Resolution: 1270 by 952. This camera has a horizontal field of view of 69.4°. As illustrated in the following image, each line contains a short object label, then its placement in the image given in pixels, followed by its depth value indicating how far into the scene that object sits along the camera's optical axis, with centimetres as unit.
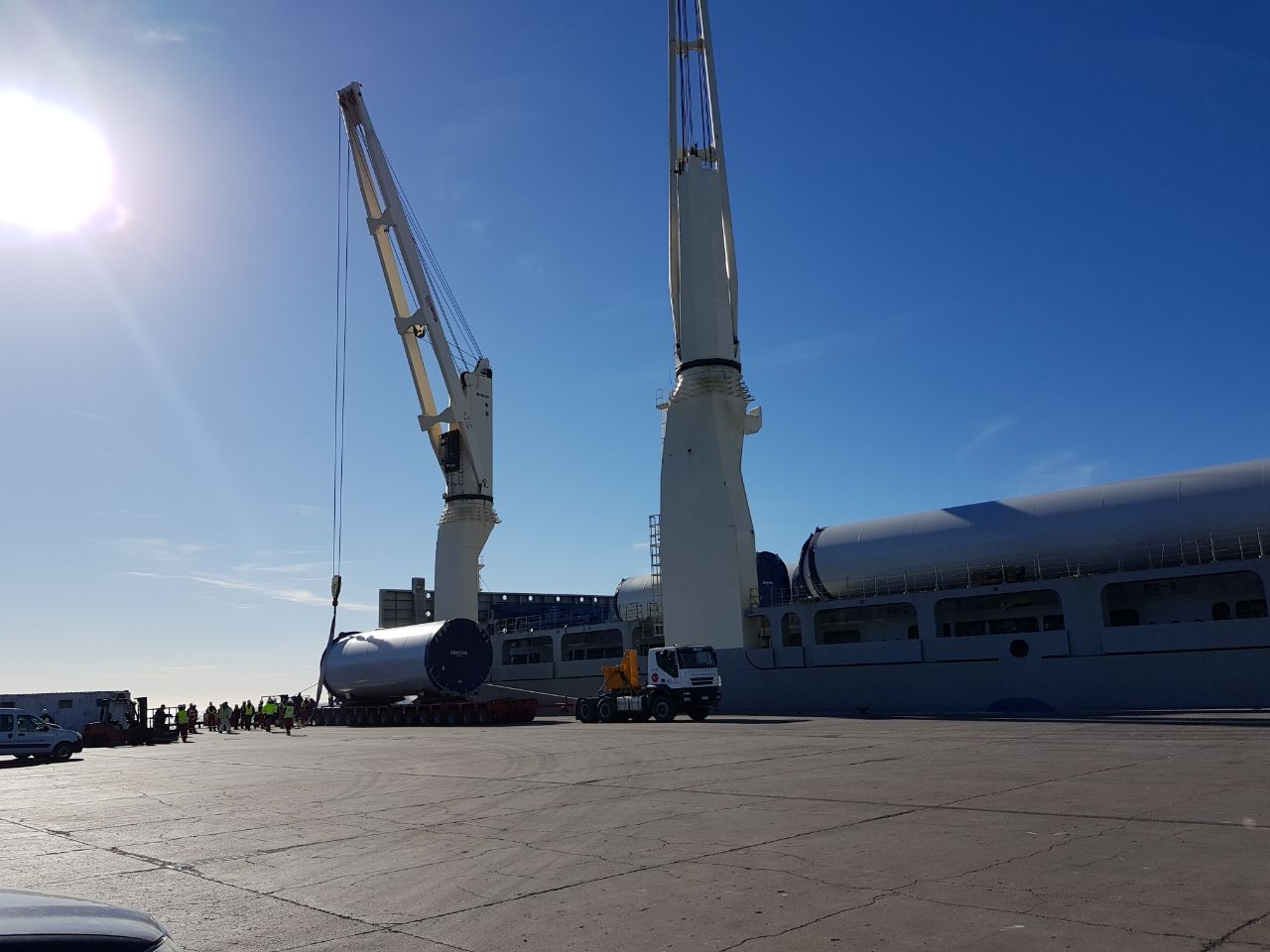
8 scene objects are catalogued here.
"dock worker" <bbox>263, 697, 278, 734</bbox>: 4269
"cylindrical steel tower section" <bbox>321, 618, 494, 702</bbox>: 3791
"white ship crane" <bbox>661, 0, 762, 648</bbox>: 3803
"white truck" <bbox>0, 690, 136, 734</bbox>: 3731
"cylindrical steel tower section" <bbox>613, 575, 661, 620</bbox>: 4728
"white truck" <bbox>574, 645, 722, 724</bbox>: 2988
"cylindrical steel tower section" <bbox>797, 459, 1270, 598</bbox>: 2909
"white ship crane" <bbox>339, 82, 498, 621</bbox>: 5012
